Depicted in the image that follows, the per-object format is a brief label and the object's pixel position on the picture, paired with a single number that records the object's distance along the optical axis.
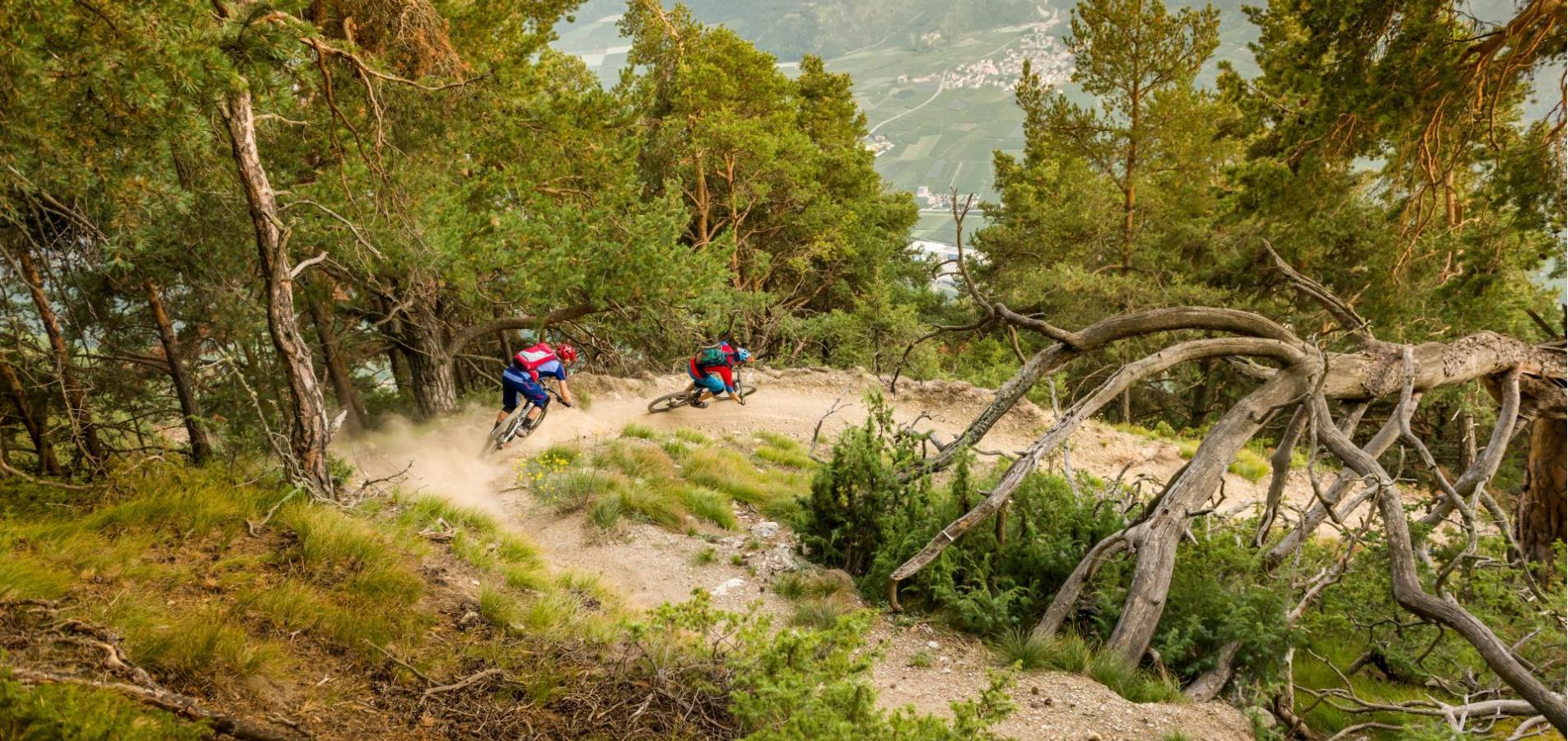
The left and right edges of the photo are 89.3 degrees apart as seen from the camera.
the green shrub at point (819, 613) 5.50
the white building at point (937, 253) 31.54
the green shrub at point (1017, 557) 5.01
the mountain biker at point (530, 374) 10.23
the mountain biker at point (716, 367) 13.08
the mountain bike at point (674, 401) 13.30
